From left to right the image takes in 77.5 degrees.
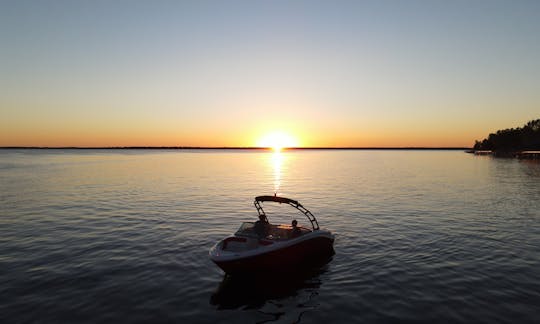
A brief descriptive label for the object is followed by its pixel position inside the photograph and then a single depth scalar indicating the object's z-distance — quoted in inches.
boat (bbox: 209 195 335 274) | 605.6
